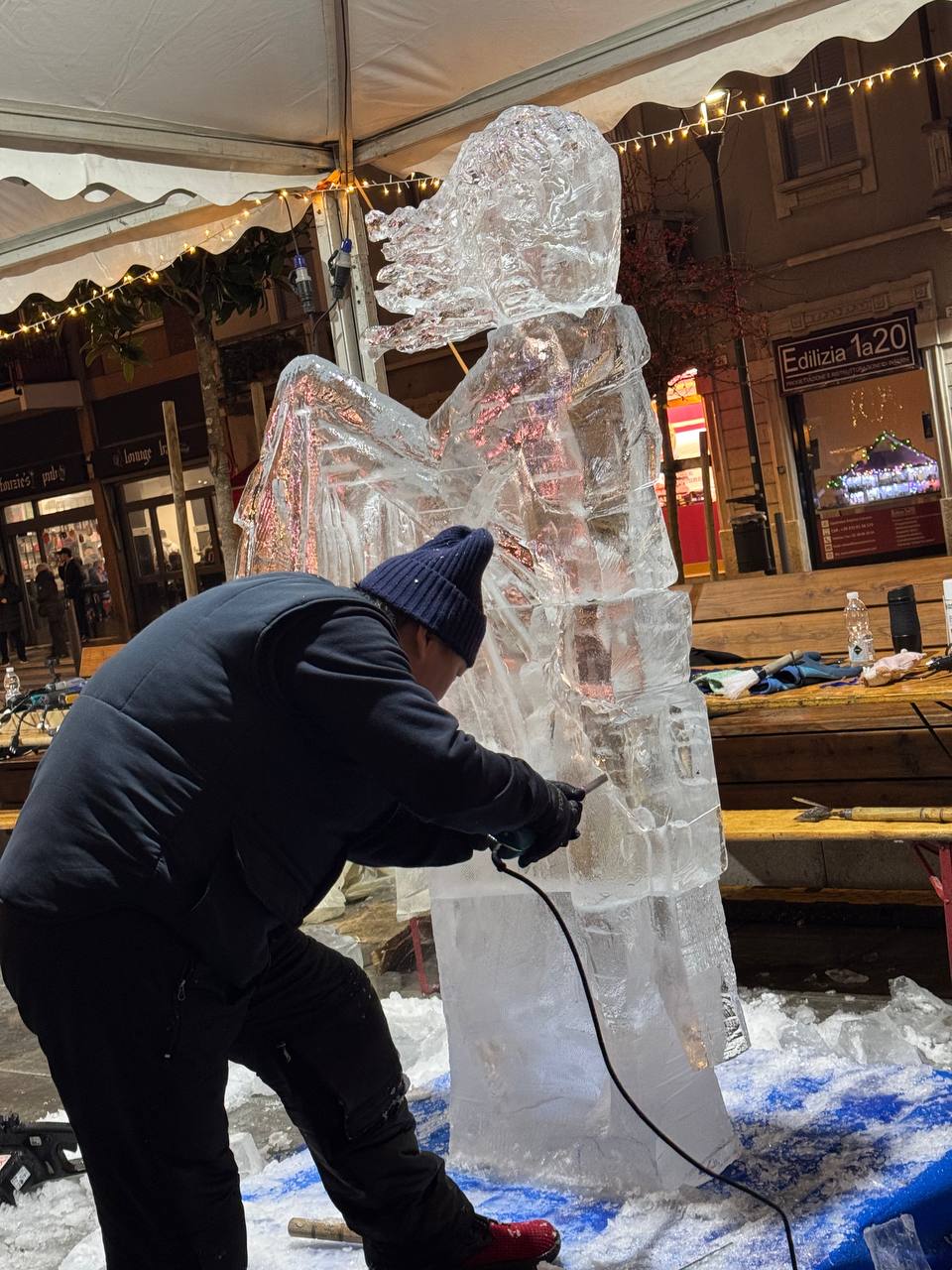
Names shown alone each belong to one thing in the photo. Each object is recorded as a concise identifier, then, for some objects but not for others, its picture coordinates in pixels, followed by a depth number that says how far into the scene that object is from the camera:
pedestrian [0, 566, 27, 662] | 20.72
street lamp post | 15.51
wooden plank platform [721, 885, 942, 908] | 4.77
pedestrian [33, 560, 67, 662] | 20.78
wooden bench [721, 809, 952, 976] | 3.57
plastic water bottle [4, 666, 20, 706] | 7.76
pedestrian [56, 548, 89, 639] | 21.05
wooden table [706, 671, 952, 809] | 4.14
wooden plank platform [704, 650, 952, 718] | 3.90
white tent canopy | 3.98
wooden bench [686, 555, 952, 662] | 5.11
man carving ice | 2.09
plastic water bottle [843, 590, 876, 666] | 4.63
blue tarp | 2.66
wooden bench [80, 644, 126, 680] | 8.93
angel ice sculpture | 2.93
